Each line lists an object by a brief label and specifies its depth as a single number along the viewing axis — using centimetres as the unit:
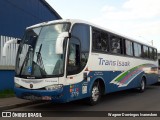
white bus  536
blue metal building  811
